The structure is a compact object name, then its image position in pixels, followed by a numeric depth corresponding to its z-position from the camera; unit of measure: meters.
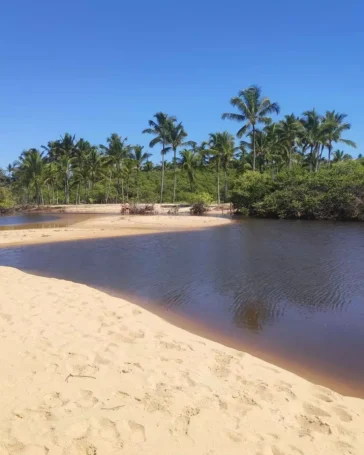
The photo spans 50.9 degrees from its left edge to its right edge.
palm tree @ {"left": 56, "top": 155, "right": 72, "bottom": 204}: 55.34
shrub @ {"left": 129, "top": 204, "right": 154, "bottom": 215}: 41.31
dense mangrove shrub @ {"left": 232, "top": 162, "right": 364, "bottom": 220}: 31.75
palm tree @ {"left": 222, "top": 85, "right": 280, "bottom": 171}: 42.41
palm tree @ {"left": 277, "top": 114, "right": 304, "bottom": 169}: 47.06
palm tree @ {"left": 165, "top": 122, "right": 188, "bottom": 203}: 50.09
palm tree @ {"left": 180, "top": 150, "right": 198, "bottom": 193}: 56.16
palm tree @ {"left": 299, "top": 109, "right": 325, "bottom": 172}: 46.59
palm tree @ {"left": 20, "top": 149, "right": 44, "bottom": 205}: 52.34
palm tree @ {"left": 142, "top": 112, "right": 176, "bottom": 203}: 49.90
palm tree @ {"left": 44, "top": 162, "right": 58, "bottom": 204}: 55.16
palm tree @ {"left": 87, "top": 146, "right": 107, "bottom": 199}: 55.28
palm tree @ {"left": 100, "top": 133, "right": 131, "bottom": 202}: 55.88
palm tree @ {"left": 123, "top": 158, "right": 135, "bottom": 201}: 56.00
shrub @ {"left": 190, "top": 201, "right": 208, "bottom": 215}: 41.47
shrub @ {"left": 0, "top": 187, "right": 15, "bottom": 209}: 43.78
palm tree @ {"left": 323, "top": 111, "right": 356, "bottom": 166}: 47.69
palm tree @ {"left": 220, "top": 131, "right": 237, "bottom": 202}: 50.22
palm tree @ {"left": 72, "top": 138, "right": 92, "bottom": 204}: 56.25
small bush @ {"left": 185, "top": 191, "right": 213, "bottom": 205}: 43.26
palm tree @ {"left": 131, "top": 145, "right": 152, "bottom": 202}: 56.88
